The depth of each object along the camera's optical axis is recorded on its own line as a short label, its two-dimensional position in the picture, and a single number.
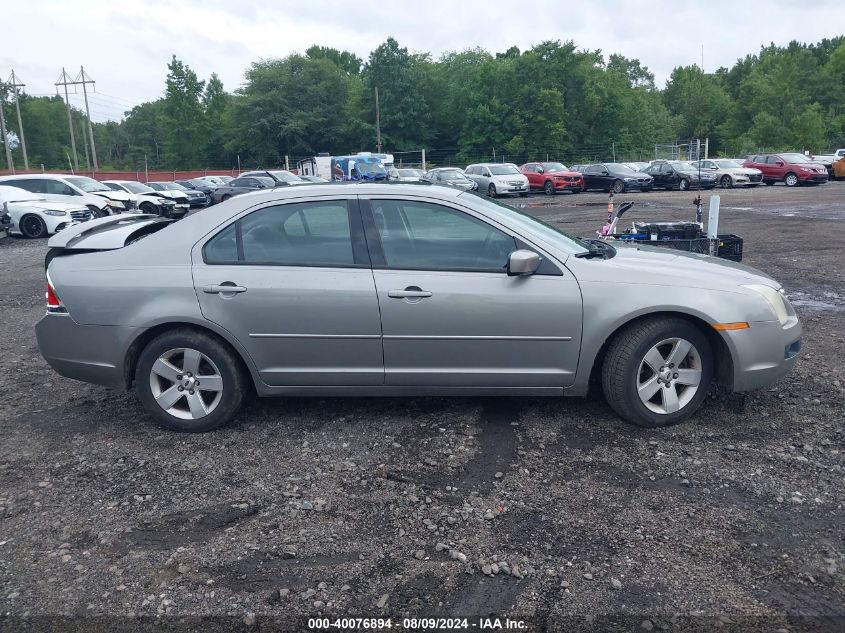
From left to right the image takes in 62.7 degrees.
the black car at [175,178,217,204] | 37.84
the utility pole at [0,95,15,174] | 55.75
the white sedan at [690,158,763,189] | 31.33
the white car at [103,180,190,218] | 24.08
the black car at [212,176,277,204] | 29.52
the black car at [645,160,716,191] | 31.53
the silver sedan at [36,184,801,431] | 4.36
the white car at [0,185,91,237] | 18.72
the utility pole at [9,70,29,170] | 60.24
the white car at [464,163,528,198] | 31.20
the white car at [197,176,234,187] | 40.97
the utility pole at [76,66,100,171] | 64.88
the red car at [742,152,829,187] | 30.03
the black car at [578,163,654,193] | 31.70
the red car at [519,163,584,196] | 32.81
